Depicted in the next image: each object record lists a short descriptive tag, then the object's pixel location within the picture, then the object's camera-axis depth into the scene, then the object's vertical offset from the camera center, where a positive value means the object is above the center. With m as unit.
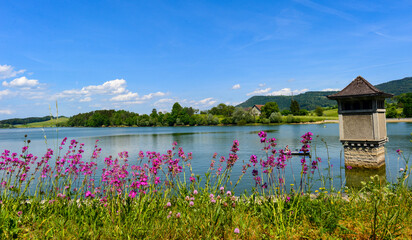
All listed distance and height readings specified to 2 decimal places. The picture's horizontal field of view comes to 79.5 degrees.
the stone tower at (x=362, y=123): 17.48 -0.78
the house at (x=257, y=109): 136.12 +4.82
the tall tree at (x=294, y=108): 118.70 +3.71
